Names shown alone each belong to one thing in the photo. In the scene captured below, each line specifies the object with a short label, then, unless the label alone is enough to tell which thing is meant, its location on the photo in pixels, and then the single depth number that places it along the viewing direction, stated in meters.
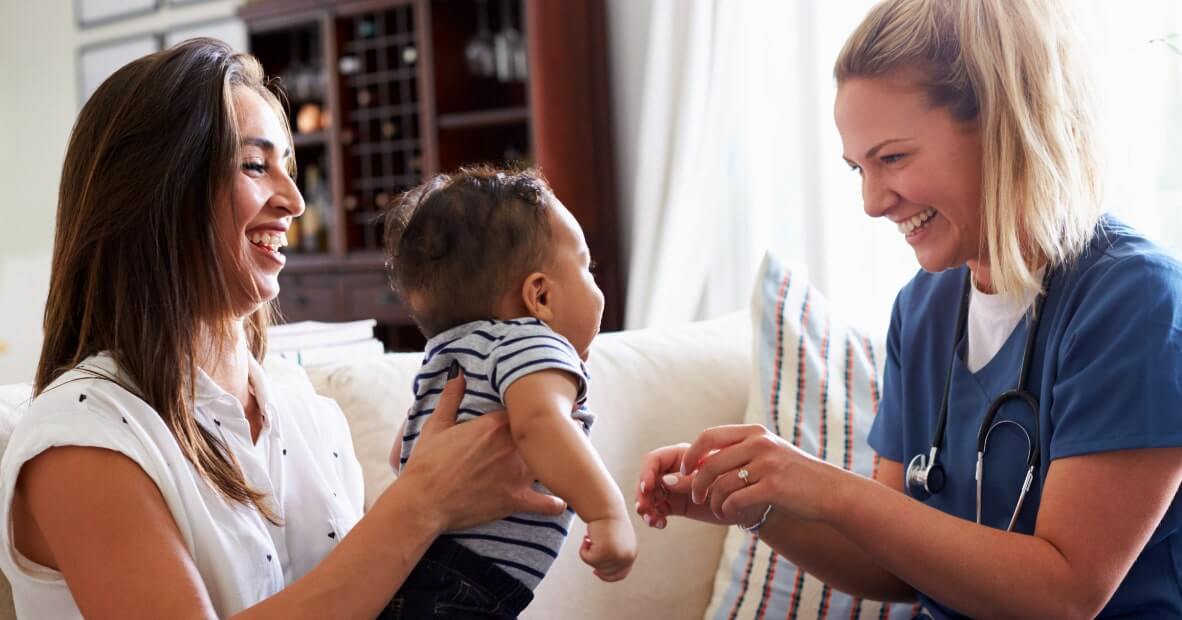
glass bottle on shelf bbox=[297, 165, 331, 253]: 4.43
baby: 1.16
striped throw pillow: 1.79
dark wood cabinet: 3.48
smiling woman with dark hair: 1.08
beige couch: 1.73
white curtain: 2.85
